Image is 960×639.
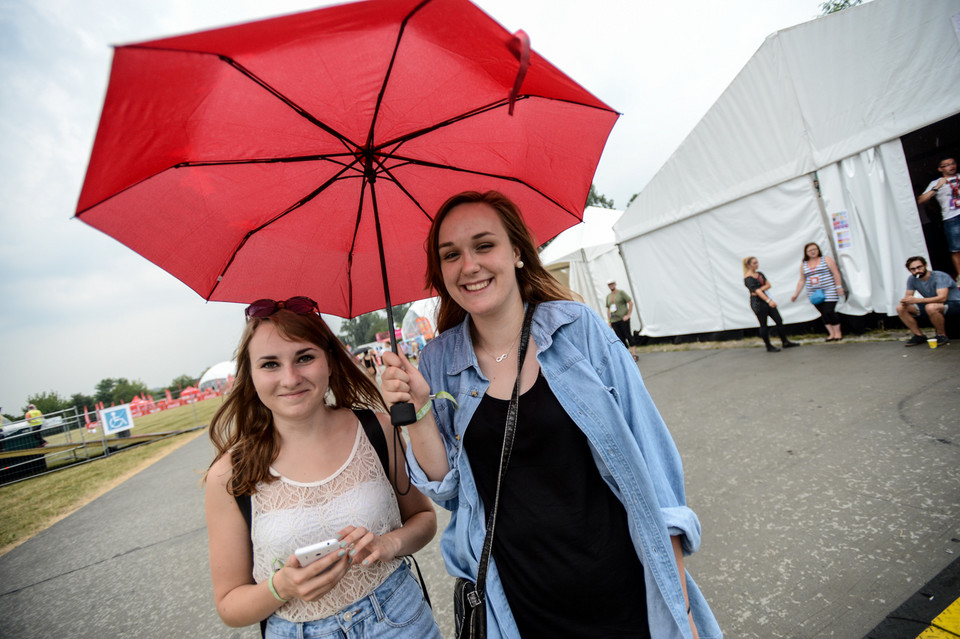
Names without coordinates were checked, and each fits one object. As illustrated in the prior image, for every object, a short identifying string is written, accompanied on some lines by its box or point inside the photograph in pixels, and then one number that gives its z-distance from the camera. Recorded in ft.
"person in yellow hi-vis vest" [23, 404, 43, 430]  39.93
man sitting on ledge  17.90
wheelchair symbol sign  45.47
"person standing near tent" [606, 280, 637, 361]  31.78
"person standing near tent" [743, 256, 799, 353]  24.47
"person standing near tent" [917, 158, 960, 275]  19.17
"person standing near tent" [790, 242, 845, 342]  23.12
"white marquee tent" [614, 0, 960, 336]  19.29
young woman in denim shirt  4.28
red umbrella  3.59
